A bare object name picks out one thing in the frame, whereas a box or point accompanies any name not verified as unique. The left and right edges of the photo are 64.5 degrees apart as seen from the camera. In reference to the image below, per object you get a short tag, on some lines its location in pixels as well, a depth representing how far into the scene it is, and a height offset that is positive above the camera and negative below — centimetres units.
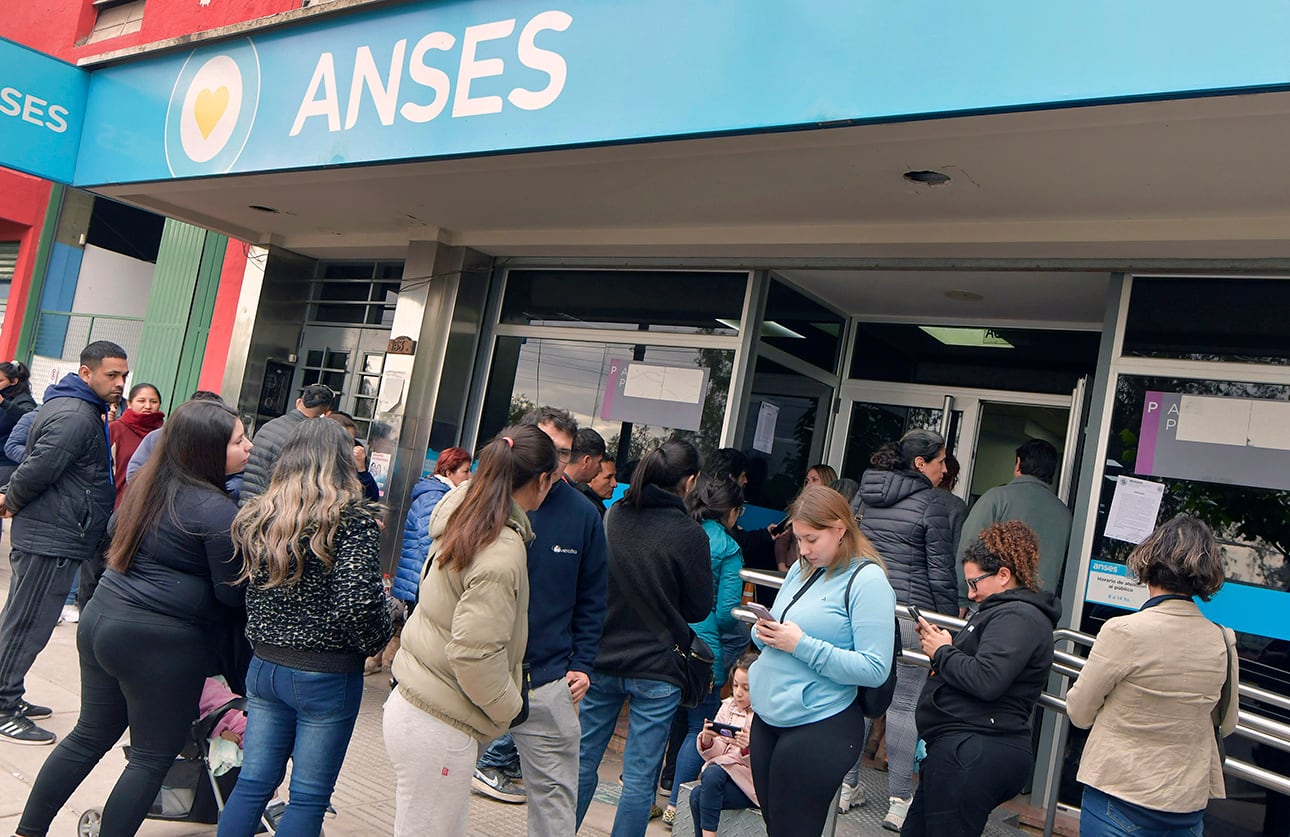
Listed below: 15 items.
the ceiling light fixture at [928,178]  493 +158
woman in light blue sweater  330 -59
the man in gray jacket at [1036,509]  541 +8
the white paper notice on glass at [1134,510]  520 +17
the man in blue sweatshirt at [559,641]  346 -68
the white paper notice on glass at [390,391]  805 +15
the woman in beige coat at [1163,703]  334 -51
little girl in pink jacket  391 -118
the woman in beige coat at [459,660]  293 -69
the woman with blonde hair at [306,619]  322 -70
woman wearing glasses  356 -69
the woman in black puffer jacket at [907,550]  498 -23
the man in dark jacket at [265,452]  483 -31
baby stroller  379 -153
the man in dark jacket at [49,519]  475 -79
